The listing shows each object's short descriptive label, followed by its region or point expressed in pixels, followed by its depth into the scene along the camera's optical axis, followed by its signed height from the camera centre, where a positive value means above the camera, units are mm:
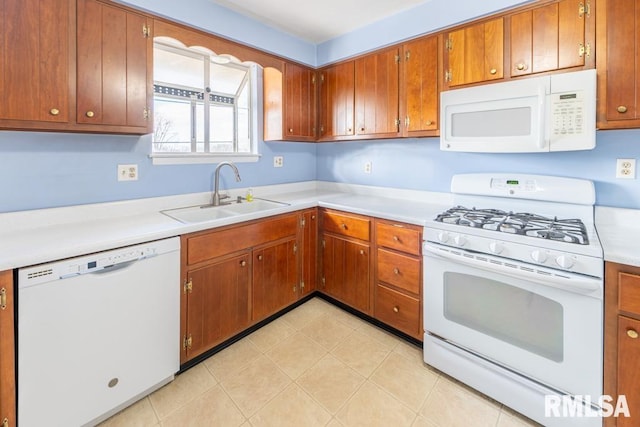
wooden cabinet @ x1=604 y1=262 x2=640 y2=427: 1274 -545
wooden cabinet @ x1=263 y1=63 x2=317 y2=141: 2762 +988
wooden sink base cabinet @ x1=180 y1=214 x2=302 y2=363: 1848 -468
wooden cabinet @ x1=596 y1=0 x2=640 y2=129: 1485 +730
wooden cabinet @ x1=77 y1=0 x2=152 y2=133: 1605 +795
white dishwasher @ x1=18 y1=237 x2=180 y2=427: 1274 -578
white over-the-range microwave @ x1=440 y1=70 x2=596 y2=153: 1605 +555
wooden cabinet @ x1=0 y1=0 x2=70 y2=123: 1381 +706
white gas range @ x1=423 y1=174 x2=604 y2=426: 1376 -441
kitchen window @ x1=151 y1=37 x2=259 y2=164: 2318 +862
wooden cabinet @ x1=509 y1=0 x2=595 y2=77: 1634 +970
